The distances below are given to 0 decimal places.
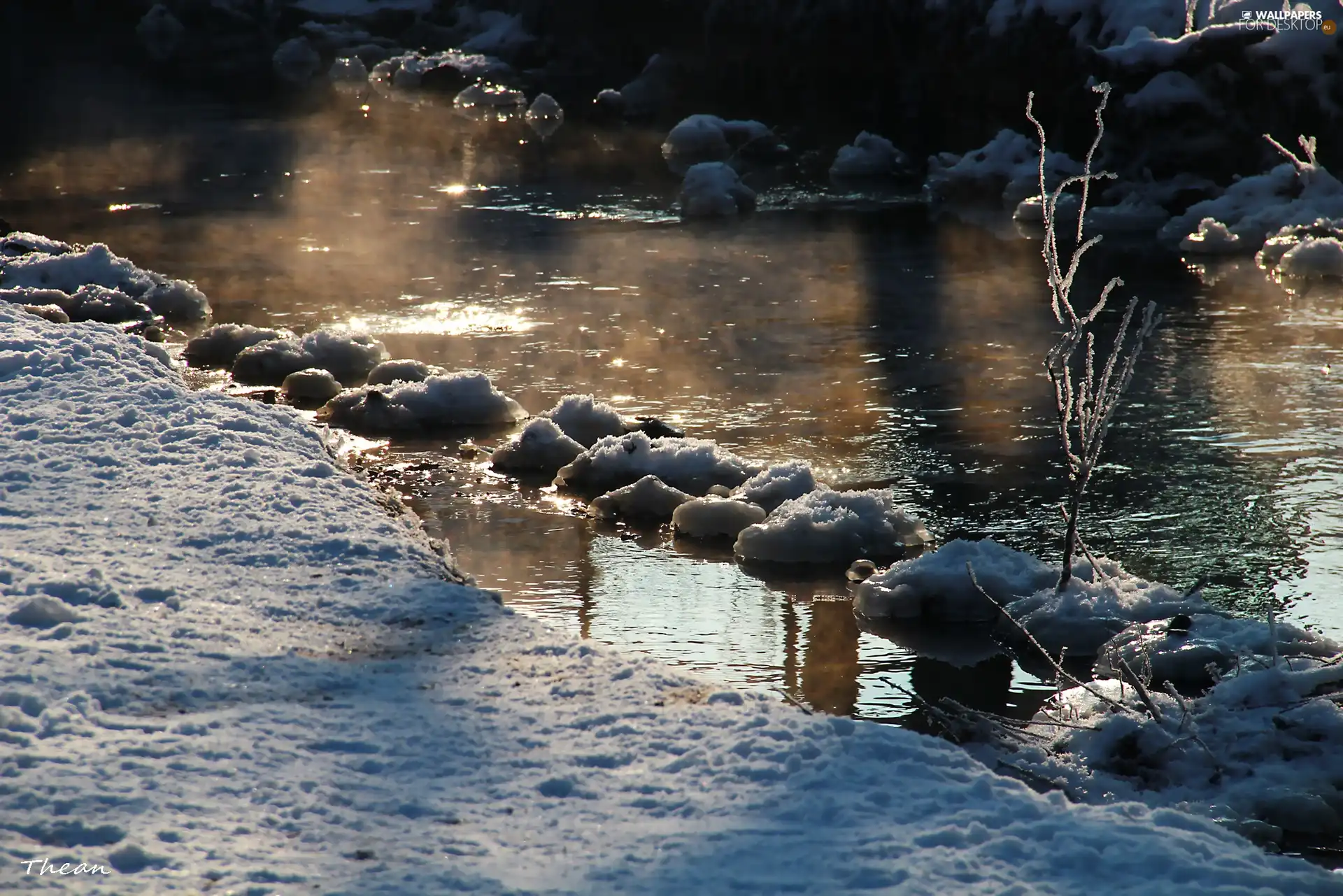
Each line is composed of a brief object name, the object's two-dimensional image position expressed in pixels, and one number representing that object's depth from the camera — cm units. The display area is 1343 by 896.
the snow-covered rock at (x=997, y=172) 2469
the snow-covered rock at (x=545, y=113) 3516
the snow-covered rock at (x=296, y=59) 4522
